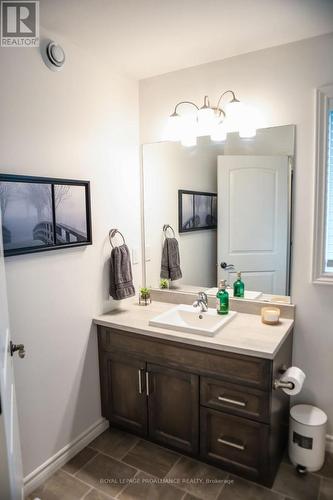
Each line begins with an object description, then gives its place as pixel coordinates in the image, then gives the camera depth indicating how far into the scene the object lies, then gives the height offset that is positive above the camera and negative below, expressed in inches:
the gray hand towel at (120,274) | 92.9 -14.8
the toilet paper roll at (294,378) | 72.8 -34.8
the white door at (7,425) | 44.4 -29.3
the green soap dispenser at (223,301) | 89.1 -21.5
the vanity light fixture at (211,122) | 85.9 +26.0
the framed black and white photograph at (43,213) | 66.4 +1.8
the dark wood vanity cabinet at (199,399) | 71.9 -42.2
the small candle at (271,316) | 82.5 -23.8
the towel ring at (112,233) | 94.7 -3.4
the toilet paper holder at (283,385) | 73.1 -35.9
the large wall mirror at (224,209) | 86.3 +2.9
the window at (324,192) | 78.1 +6.2
